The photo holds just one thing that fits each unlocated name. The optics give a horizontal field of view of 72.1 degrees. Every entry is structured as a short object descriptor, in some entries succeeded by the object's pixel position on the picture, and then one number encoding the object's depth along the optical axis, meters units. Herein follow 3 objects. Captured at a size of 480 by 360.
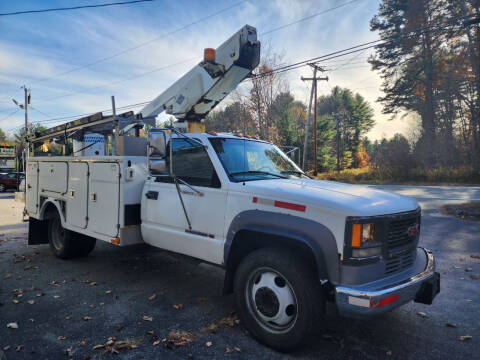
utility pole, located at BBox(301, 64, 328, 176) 28.39
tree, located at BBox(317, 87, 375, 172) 59.36
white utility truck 2.80
